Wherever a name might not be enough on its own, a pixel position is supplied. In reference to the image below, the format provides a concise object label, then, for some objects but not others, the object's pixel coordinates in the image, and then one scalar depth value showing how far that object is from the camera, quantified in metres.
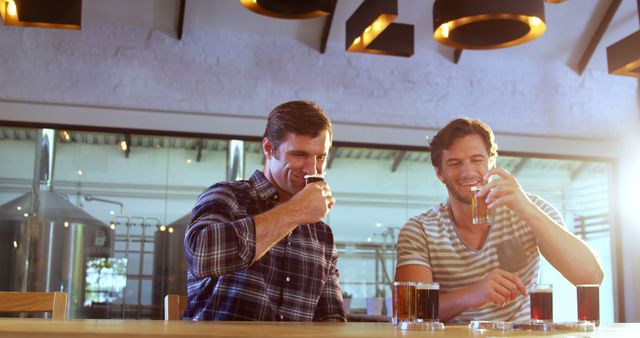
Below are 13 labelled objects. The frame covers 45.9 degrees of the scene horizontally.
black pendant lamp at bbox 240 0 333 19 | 2.76
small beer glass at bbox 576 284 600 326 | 1.78
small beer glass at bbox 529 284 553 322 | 1.69
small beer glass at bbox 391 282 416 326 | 1.64
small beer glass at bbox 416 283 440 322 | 1.62
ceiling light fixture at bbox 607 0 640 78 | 3.90
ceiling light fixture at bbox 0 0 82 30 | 3.34
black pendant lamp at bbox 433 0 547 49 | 2.75
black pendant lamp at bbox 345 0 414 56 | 3.62
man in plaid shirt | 1.95
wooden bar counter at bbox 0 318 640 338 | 1.14
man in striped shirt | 2.23
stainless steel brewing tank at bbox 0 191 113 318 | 4.90
